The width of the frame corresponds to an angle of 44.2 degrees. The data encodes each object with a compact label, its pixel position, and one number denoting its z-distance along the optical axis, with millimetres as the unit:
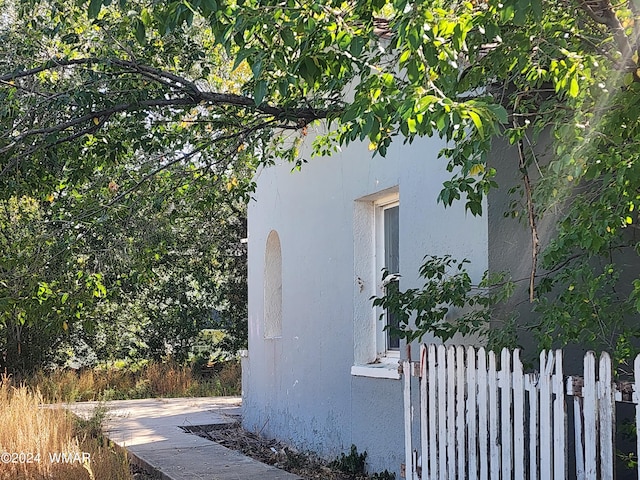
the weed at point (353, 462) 7906
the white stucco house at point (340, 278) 7094
